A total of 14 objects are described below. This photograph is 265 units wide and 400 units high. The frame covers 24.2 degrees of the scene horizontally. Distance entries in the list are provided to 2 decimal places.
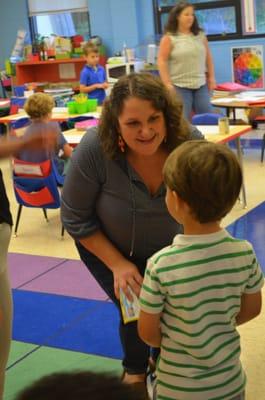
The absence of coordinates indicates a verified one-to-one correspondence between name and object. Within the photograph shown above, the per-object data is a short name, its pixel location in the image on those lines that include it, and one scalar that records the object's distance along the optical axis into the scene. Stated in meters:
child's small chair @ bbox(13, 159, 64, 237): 4.94
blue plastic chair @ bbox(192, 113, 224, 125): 5.50
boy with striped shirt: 1.60
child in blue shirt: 7.93
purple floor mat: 3.81
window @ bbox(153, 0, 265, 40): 8.75
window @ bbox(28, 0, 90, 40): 10.19
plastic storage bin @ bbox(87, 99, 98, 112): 6.45
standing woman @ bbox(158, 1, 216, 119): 6.17
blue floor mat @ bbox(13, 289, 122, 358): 3.16
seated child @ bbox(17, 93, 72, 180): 4.82
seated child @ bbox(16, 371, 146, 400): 0.92
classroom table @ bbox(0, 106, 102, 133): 6.26
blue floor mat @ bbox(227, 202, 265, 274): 4.35
